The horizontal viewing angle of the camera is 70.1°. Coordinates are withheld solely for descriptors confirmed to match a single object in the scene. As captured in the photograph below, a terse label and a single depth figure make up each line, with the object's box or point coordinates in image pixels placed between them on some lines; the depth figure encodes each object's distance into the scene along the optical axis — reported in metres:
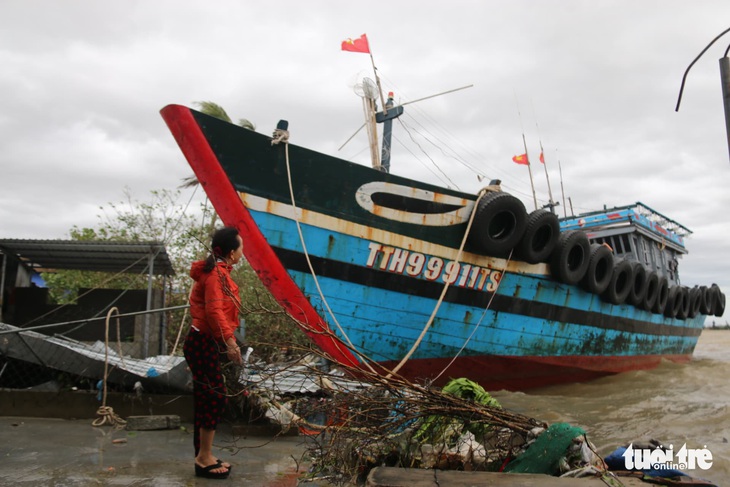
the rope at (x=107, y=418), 3.78
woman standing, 2.64
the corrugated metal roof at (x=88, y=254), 6.91
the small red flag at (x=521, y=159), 12.13
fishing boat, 5.64
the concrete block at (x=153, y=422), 3.77
